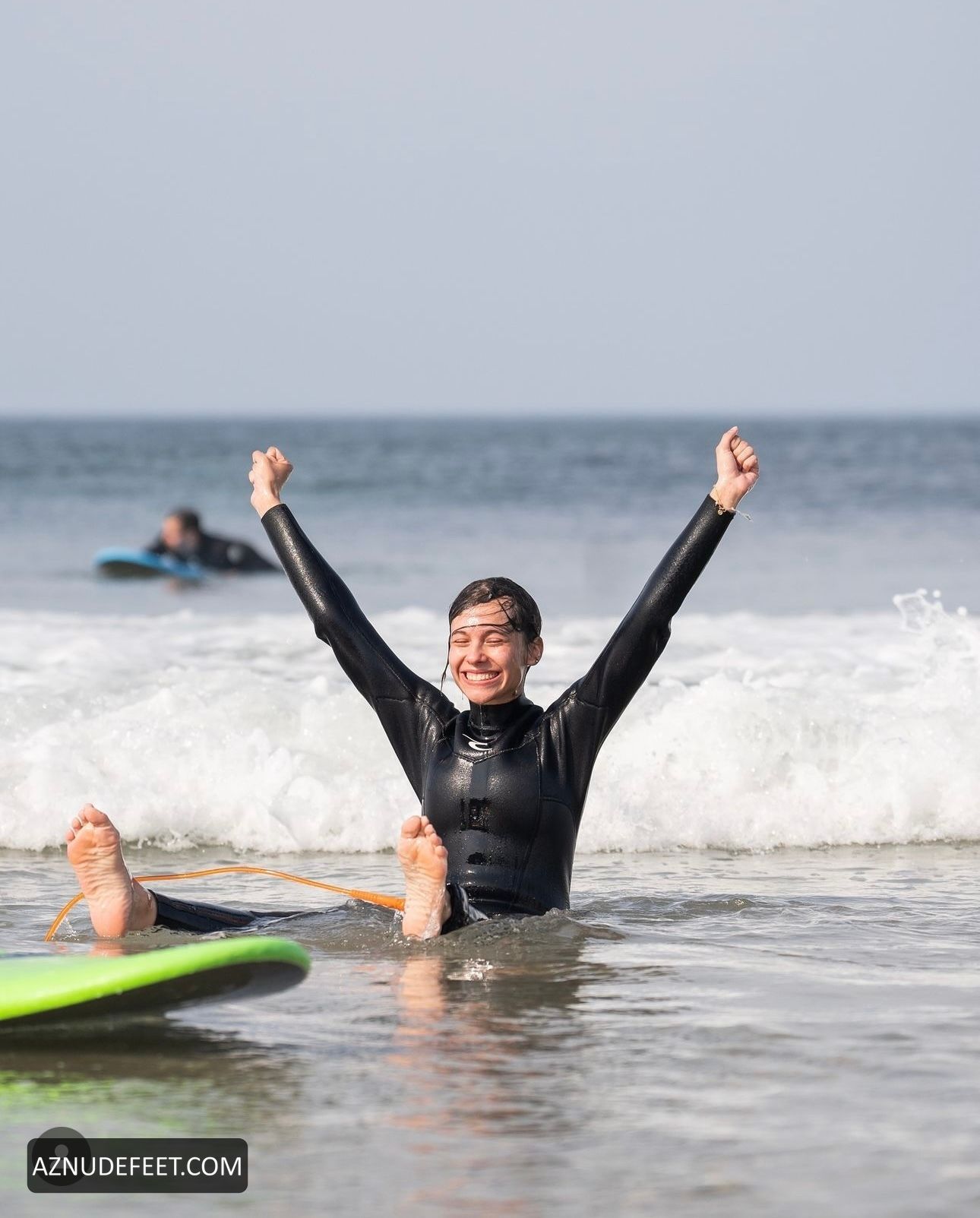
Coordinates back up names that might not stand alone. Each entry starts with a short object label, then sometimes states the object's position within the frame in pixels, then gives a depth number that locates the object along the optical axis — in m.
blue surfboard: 37.72
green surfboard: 7.11
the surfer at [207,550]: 39.37
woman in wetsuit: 9.19
